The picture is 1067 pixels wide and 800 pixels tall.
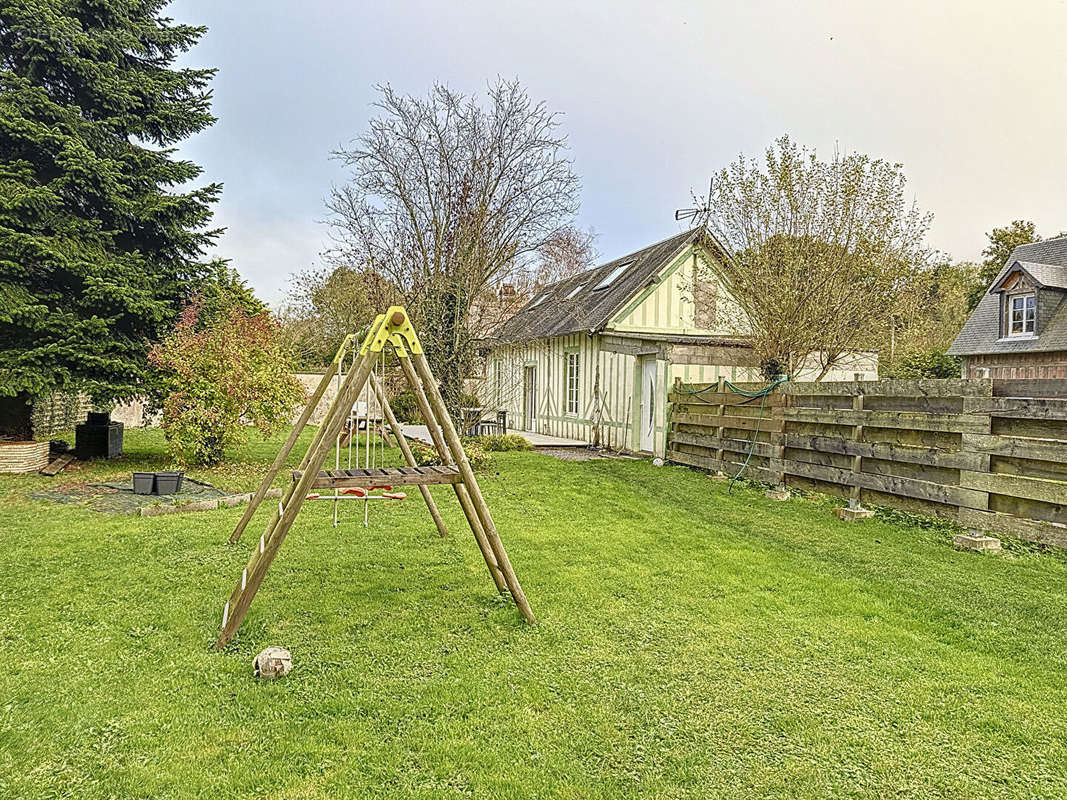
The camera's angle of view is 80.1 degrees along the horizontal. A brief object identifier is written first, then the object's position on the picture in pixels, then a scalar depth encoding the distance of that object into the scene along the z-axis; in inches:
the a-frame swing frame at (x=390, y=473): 145.6
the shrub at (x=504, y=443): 517.9
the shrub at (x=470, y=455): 394.9
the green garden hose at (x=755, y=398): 356.8
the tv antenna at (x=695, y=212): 485.2
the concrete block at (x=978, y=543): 227.9
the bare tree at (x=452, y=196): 422.6
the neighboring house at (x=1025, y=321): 689.0
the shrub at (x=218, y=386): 379.6
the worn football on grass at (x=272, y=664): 130.0
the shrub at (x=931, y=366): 744.0
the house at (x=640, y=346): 485.4
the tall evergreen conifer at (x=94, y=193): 372.8
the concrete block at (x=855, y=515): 279.1
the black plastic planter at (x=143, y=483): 318.3
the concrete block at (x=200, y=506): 285.2
